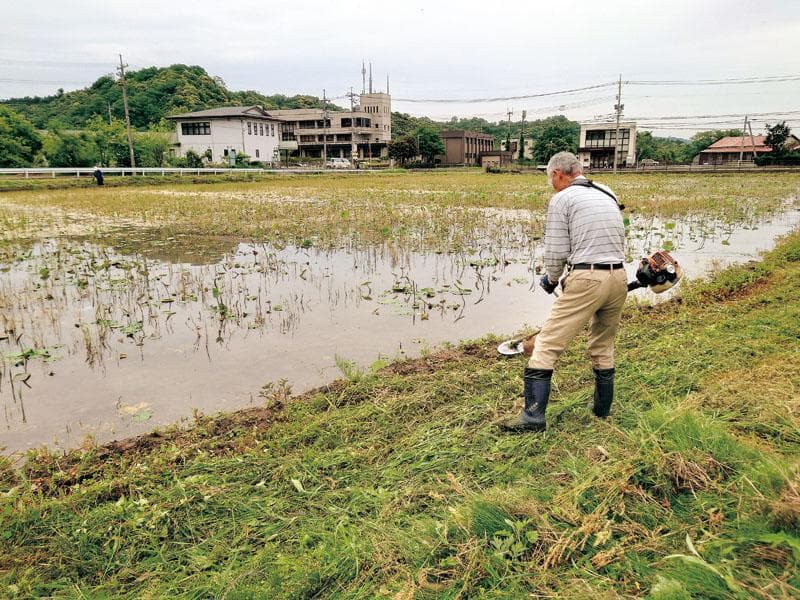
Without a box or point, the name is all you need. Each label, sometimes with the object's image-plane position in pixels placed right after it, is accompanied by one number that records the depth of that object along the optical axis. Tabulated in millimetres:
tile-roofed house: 56531
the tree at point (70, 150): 38750
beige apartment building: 68812
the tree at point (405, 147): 60938
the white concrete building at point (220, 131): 49781
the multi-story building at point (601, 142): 58250
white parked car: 55031
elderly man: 3367
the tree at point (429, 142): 65375
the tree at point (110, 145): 41344
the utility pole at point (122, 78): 34262
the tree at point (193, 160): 44281
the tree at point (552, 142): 56250
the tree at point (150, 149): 43250
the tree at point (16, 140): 37719
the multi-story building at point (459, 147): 71875
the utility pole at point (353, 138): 64125
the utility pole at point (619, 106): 44447
